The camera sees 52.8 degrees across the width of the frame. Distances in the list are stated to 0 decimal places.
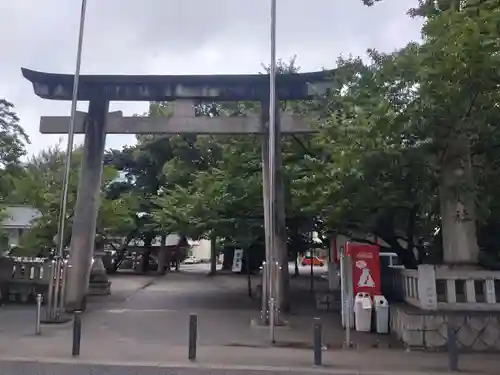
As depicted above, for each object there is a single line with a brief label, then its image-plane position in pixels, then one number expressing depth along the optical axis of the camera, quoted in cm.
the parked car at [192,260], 5540
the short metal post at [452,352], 821
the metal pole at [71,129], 1299
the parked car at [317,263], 4809
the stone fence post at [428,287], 1029
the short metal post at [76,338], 893
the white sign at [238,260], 2922
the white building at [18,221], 3061
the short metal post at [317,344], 850
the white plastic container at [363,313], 1176
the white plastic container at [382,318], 1152
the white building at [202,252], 6625
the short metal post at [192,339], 877
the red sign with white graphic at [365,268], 1241
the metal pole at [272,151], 1240
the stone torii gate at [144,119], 1441
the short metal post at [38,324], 1105
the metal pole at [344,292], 1018
